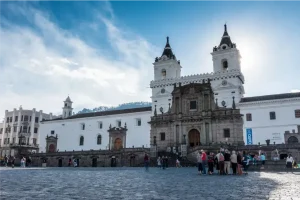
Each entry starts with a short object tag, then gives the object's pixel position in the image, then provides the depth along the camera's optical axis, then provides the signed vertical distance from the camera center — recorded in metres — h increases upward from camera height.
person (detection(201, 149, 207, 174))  19.73 -0.64
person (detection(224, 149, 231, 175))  18.89 -0.80
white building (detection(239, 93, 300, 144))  43.06 +5.13
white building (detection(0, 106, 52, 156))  75.38 +5.48
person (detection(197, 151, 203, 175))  20.27 -1.01
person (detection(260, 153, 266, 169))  26.84 -0.92
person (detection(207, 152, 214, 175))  19.38 -1.04
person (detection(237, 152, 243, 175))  18.90 -0.88
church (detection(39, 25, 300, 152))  44.72 +5.92
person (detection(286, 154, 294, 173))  24.91 -1.10
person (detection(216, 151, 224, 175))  18.81 -0.87
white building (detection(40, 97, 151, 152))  55.34 +4.31
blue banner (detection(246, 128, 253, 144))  44.78 +2.37
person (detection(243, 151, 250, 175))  23.09 -0.98
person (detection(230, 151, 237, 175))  18.81 -0.66
